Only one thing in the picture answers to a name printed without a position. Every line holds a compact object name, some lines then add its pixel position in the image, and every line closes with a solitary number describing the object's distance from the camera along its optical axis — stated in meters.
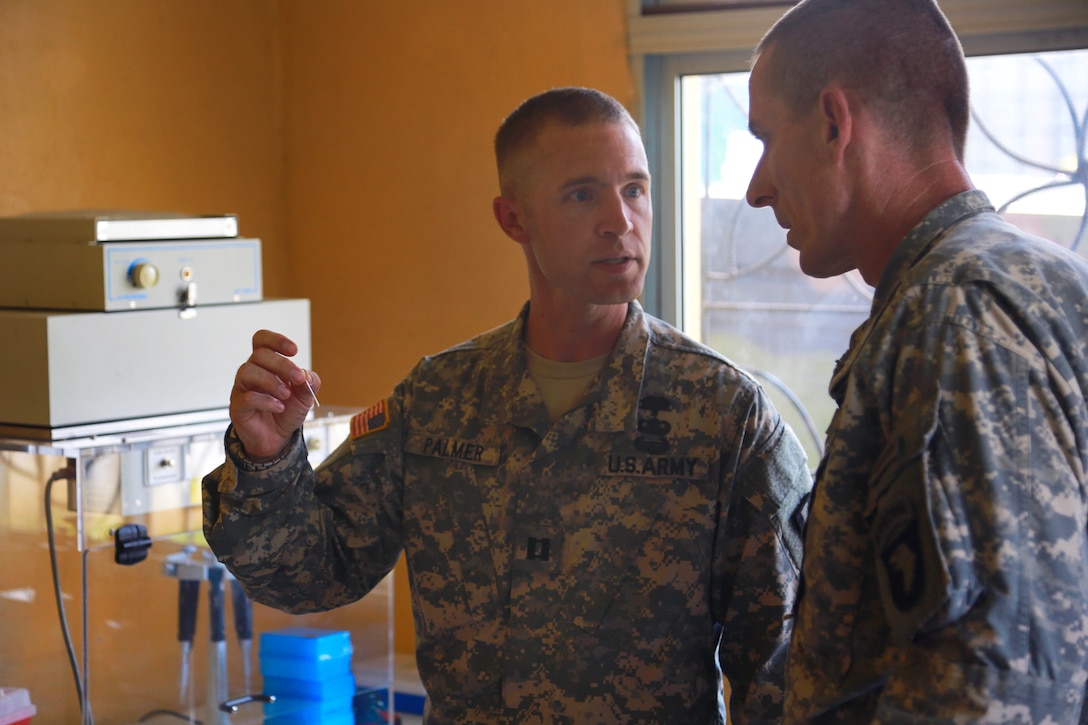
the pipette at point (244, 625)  2.21
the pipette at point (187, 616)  2.15
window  2.72
